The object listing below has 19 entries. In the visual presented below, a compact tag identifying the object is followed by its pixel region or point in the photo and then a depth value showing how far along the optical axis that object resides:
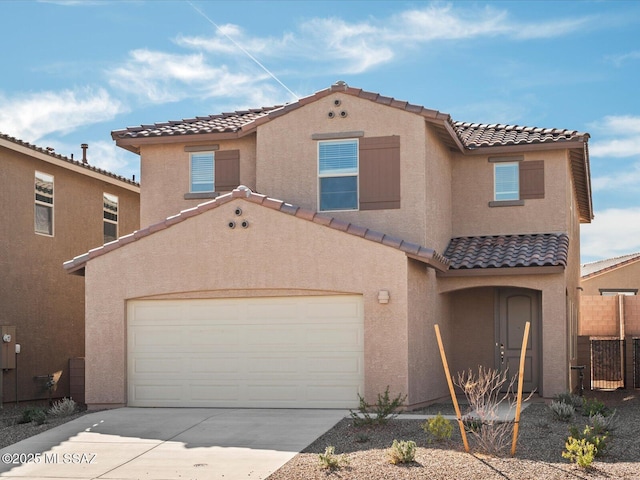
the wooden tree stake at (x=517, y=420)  12.21
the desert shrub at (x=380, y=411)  14.74
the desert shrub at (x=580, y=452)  11.71
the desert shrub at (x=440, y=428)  13.34
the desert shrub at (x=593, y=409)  15.87
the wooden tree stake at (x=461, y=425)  12.38
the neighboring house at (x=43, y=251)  21.52
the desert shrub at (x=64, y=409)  17.61
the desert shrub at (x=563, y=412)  15.50
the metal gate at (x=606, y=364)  26.53
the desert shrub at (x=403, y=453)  12.11
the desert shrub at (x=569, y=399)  17.70
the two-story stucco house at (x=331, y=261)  17.44
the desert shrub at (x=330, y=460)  11.91
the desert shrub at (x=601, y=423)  13.79
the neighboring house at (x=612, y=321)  25.64
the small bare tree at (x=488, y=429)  12.66
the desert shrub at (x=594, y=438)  12.45
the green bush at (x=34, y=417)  16.47
